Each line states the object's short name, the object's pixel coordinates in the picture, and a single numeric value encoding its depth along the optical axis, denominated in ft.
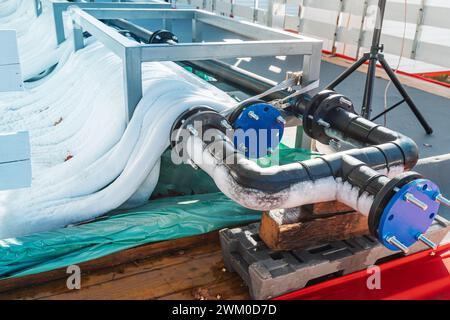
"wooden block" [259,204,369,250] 5.08
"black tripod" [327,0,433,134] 9.86
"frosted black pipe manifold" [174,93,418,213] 4.64
